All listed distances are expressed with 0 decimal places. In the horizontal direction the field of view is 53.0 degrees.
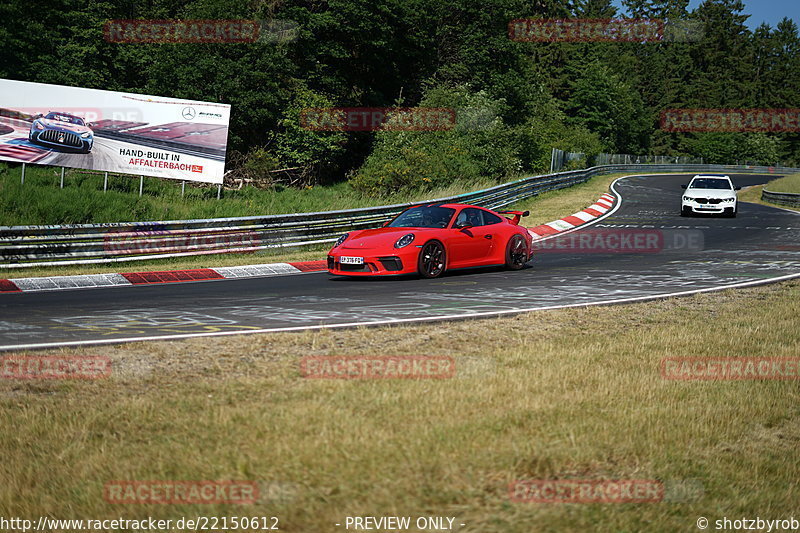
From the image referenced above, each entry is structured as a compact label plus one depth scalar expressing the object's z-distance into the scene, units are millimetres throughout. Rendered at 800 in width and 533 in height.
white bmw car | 27500
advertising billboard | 24094
